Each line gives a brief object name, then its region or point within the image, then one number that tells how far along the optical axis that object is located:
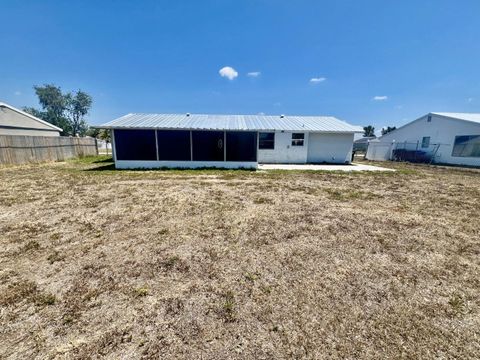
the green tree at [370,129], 74.43
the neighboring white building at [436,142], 17.58
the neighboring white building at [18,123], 18.20
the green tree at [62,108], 51.53
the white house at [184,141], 12.03
